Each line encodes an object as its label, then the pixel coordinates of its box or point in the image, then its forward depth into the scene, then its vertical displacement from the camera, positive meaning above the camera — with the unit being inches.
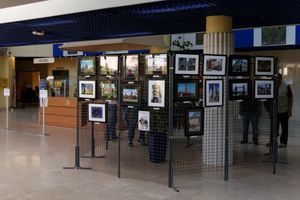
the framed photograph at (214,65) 245.9 +14.0
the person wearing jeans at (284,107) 350.0 -14.4
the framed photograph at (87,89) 271.4 -0.4
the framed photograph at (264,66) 268.1 +14.9
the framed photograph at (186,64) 232.7 +13.8
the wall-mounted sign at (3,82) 851.4 +11.5
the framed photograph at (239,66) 258.1 +14.6
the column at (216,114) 291.4 -16.8
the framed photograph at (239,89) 259.9 +0.3
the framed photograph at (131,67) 254.2 +12.9
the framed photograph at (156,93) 237.8 -2.3
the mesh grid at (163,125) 241.3 -23.8
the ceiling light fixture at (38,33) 457.4 +59.5
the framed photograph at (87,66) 273.4 +14.5
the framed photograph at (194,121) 238.5 -18.0
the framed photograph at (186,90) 233.9 -0.5
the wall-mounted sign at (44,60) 667.9 +44.9
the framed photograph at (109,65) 262.4 +14.6
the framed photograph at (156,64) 237.9 +14.0
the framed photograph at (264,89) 270.1 +0.4
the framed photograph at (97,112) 267.2 -14.8
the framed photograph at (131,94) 252.2 -3.1
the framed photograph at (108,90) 264.5 -0.9
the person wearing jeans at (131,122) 283.2 -24.9
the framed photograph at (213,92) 246.5 -1.6
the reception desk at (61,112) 519.8 -29.2
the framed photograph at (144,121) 246.8 -18.4
